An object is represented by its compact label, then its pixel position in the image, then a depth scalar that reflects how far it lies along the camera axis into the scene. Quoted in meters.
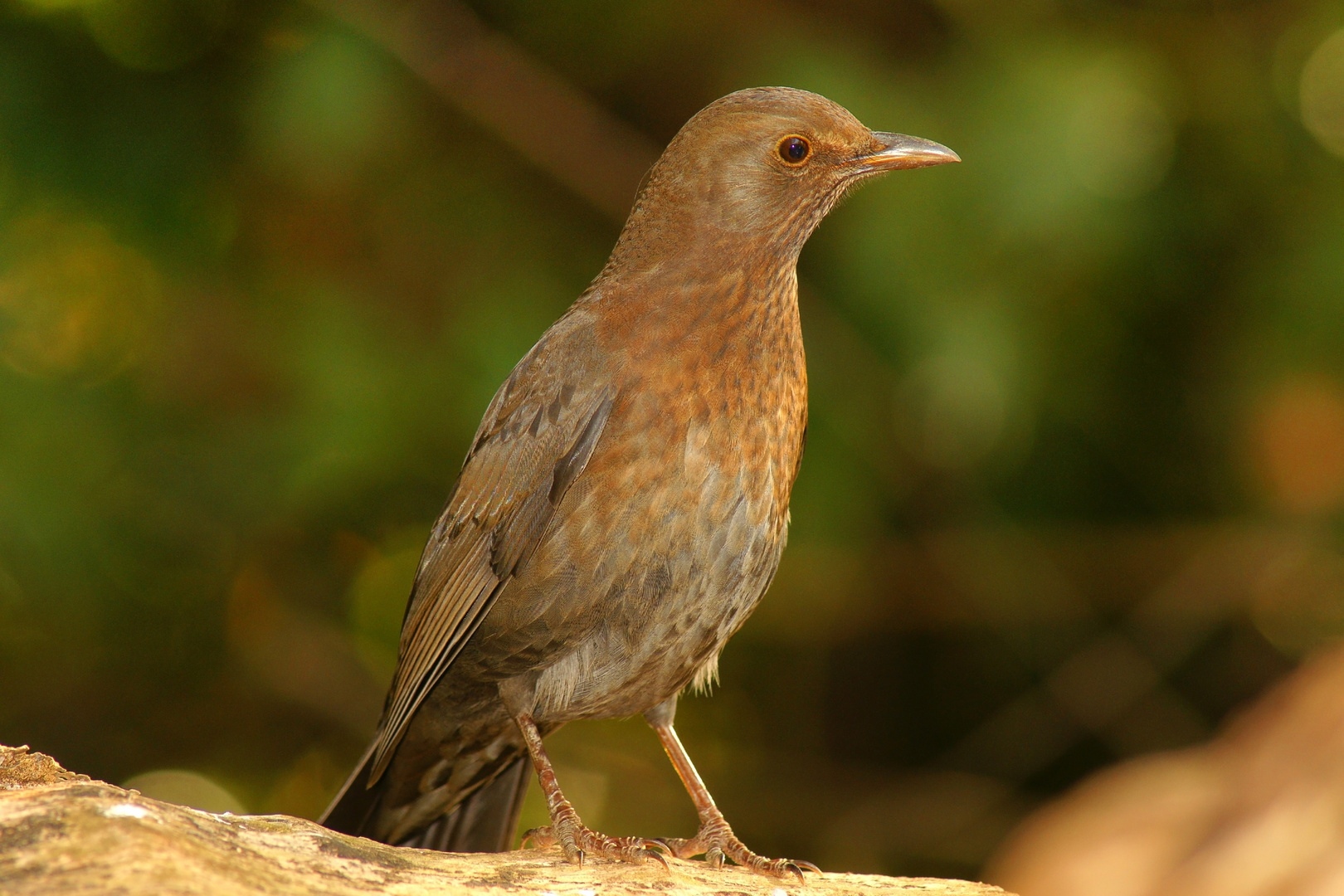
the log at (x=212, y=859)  4.10
